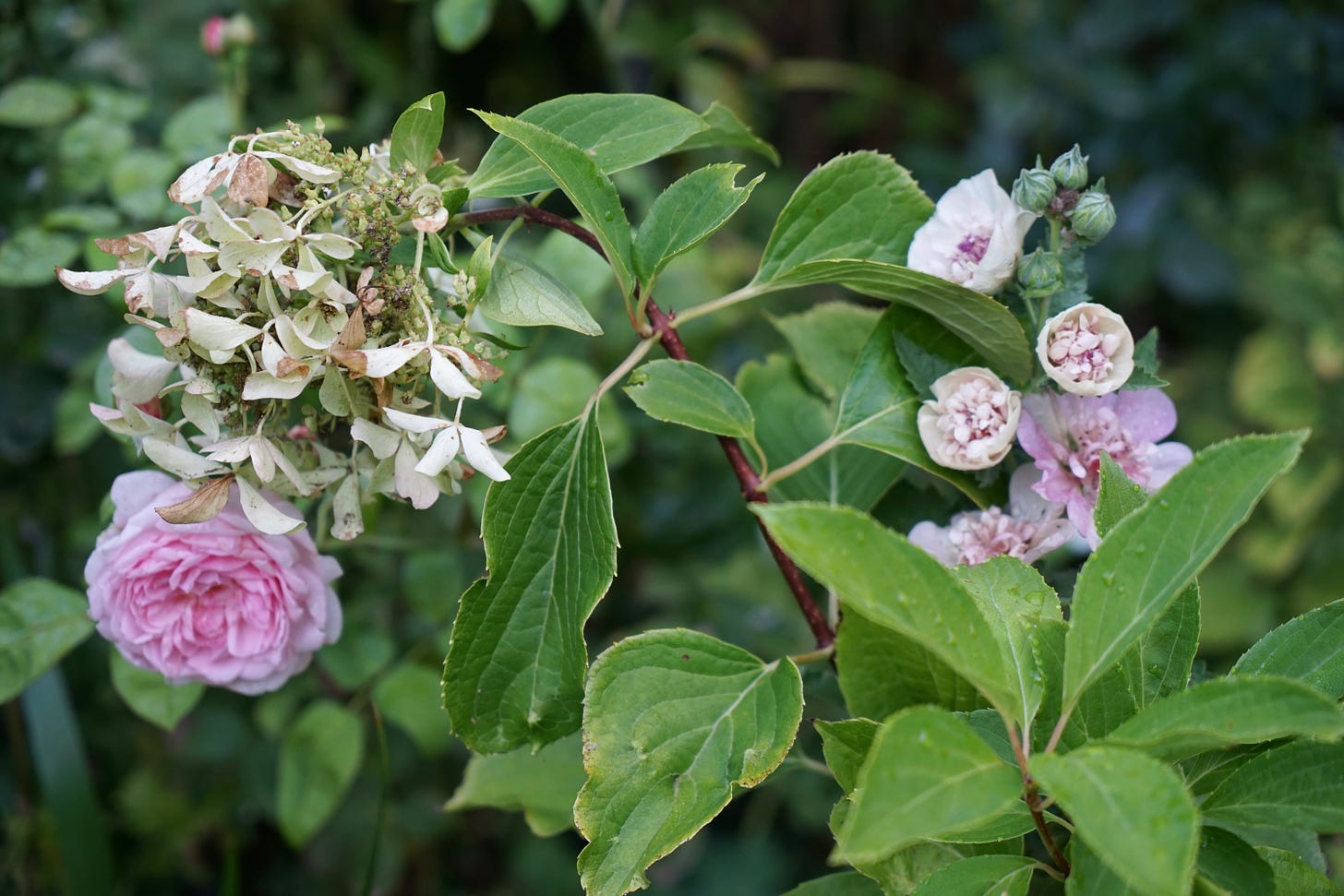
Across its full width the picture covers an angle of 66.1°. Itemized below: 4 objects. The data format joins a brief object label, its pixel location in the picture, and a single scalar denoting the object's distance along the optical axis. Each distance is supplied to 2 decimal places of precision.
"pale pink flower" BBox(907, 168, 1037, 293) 0.61
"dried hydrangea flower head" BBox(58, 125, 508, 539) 0.52
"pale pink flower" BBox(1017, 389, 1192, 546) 0.61
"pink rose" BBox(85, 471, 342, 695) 0.62
